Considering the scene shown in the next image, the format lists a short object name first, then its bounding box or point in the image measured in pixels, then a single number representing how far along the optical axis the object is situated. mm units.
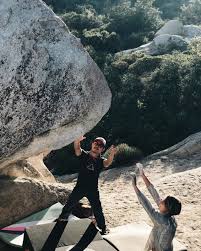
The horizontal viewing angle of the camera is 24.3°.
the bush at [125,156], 16609
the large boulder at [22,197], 8531
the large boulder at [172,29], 34125
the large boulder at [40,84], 7715
